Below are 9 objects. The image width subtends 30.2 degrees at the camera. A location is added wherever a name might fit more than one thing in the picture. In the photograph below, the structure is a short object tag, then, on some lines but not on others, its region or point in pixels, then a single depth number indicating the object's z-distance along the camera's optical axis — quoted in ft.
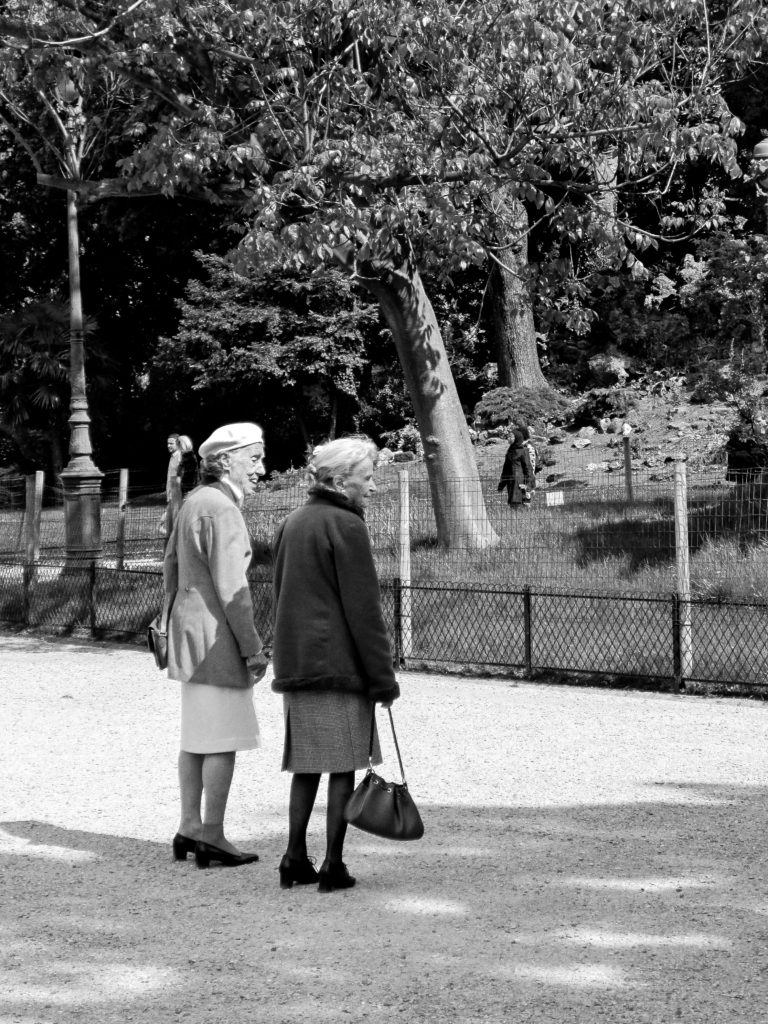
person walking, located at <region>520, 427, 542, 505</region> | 76.28
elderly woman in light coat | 19.47
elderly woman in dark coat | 18.06
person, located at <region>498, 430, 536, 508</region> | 74.59
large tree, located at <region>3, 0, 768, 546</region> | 43.96
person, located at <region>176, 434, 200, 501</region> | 100.19
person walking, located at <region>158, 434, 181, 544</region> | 51.37
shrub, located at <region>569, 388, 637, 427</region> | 103.19
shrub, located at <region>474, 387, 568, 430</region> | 103.19
